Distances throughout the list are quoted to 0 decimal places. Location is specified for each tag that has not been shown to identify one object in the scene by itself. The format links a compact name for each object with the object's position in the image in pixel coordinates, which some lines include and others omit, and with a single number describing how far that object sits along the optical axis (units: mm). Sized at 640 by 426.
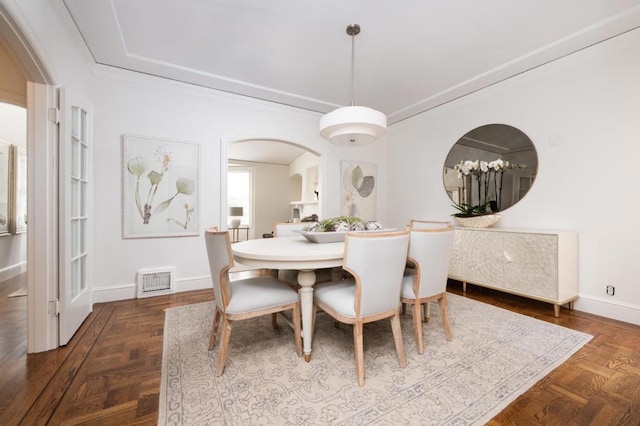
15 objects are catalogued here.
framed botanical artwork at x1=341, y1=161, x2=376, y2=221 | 4473
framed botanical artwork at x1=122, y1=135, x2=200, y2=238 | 2988
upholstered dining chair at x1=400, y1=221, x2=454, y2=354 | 1838
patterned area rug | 1307
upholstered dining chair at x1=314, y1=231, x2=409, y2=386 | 1504
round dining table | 1643
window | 8234
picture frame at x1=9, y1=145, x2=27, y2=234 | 3840
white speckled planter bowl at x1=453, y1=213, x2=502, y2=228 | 3113
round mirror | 3053
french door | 1954
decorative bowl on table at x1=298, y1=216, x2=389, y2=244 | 2170
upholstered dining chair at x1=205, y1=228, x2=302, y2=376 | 1602
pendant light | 2035
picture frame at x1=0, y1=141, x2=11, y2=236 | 3689
